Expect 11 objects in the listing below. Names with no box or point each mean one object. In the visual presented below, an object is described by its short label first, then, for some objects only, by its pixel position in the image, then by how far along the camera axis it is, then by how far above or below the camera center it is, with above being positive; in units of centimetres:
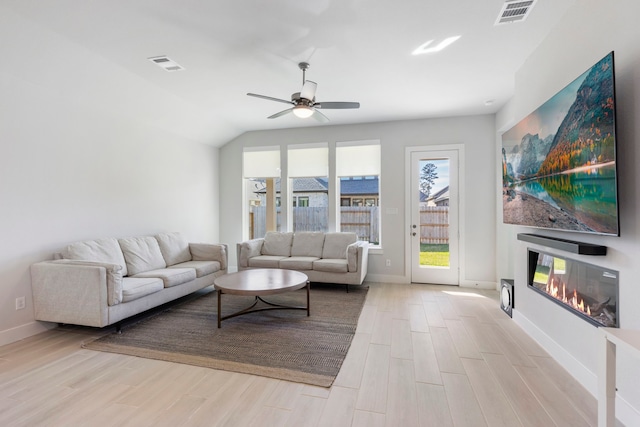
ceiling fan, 315 +124
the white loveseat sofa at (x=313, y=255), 455 -72
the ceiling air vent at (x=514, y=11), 227 +162
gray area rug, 240 -124
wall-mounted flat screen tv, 175 +38
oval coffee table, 309 -79
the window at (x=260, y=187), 596 +55
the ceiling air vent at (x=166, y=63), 314 +168
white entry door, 501 -9
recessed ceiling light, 281 +165
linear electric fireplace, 192 -59
